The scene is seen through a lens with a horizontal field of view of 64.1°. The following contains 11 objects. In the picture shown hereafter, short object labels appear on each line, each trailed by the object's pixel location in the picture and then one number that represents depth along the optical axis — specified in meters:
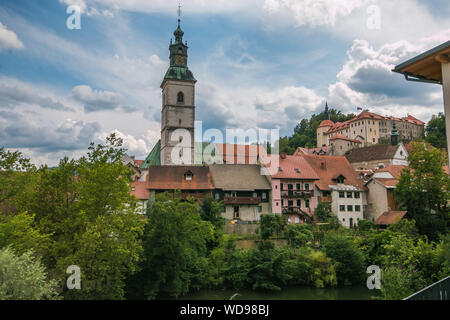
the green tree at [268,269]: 27.82
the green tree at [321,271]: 28.72
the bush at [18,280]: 13.01
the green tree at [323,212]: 38.53
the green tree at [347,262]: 29.39
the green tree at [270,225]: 32.66
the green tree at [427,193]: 34.56
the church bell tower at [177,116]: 57.75
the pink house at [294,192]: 39.38
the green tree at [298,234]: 32.44
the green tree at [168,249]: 23.91
